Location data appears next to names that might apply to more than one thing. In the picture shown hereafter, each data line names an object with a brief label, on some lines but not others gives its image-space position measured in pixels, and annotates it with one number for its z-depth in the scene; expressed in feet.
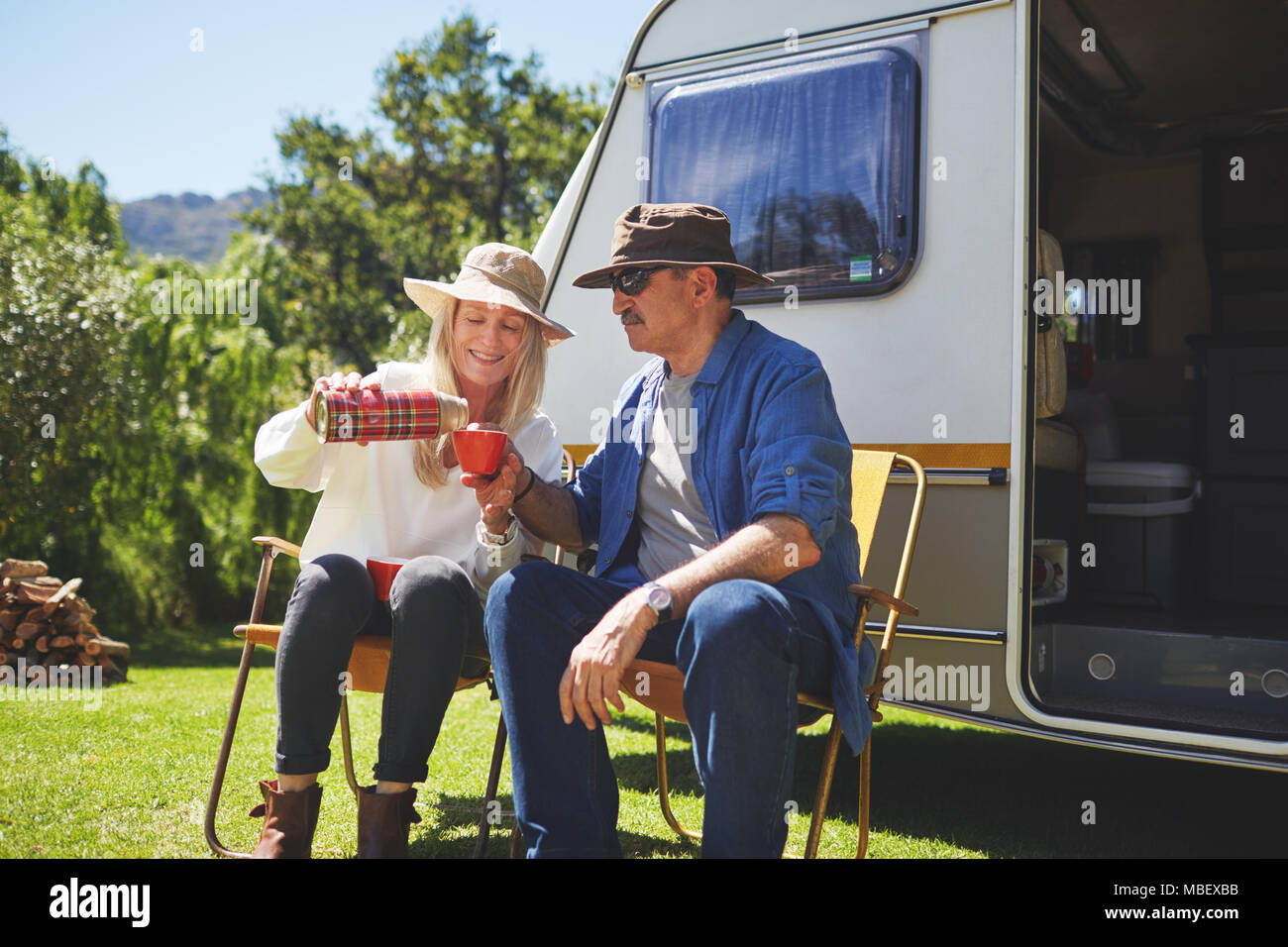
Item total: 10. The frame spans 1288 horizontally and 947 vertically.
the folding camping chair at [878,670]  7.26
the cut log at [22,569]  19.42
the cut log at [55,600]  18.93
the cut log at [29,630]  18.56
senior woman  7.69
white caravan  9.50
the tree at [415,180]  66.49
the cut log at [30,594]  18.99
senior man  6.21
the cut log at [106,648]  18.73
